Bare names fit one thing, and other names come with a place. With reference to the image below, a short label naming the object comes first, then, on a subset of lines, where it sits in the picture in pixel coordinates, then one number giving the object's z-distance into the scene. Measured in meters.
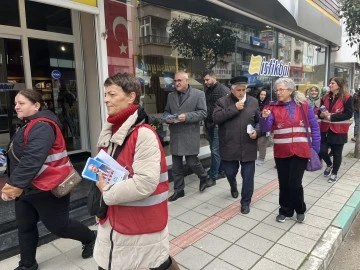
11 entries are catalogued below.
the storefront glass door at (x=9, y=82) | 5.37
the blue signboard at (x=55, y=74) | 5.97
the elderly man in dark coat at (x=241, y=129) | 3.92
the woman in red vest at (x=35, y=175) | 2.45
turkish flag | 4.74
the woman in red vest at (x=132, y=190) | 1.74
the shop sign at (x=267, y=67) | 8.00
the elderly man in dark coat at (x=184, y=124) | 4.45
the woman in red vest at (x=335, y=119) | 5.16
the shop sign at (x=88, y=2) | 4.10
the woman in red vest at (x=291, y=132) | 3.59
